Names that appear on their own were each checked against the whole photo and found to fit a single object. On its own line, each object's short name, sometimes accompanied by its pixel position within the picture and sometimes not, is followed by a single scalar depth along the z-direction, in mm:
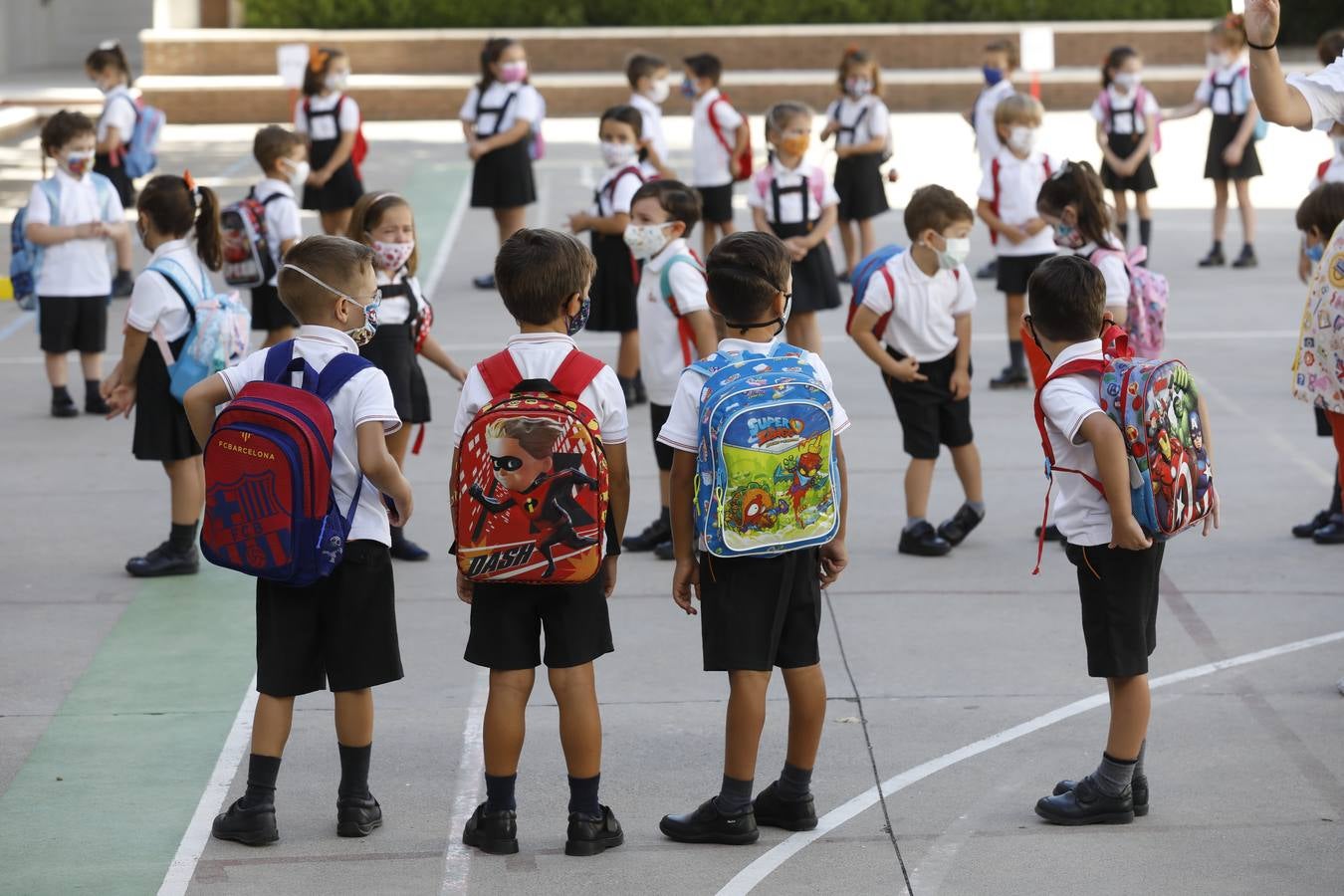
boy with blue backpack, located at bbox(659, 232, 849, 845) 8820
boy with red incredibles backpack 8664
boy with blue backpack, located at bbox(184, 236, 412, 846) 8781
